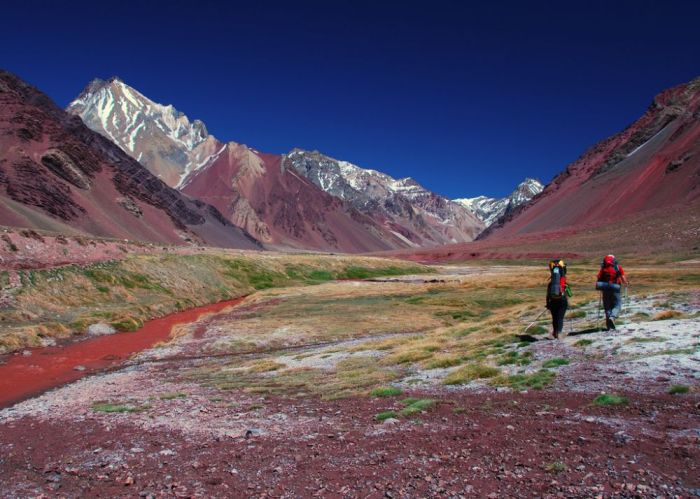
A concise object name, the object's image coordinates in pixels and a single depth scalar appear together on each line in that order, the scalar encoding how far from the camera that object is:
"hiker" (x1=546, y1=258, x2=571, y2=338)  18.81
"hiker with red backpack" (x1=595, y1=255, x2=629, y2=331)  18.52
